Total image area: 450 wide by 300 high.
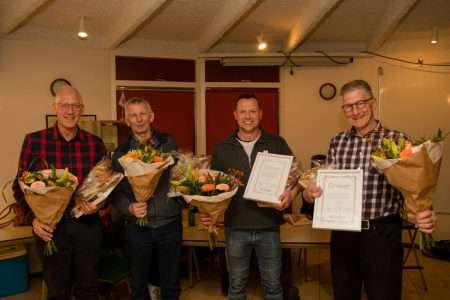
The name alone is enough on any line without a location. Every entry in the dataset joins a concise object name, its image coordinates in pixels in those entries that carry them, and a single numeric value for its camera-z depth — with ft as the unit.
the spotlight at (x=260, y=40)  14.52
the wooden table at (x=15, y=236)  10.88
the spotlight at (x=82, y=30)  12.43
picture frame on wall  14.12
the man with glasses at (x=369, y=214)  6.26
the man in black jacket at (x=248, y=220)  7.45
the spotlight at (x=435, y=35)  14.75
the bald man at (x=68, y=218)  7.24
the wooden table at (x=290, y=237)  10.31
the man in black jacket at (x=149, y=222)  7.57
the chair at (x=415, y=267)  11.53
